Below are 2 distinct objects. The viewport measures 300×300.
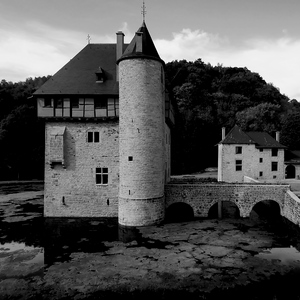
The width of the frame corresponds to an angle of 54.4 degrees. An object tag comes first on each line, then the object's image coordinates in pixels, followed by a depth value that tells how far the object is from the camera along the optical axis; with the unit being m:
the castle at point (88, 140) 17.94
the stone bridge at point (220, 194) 19.05
